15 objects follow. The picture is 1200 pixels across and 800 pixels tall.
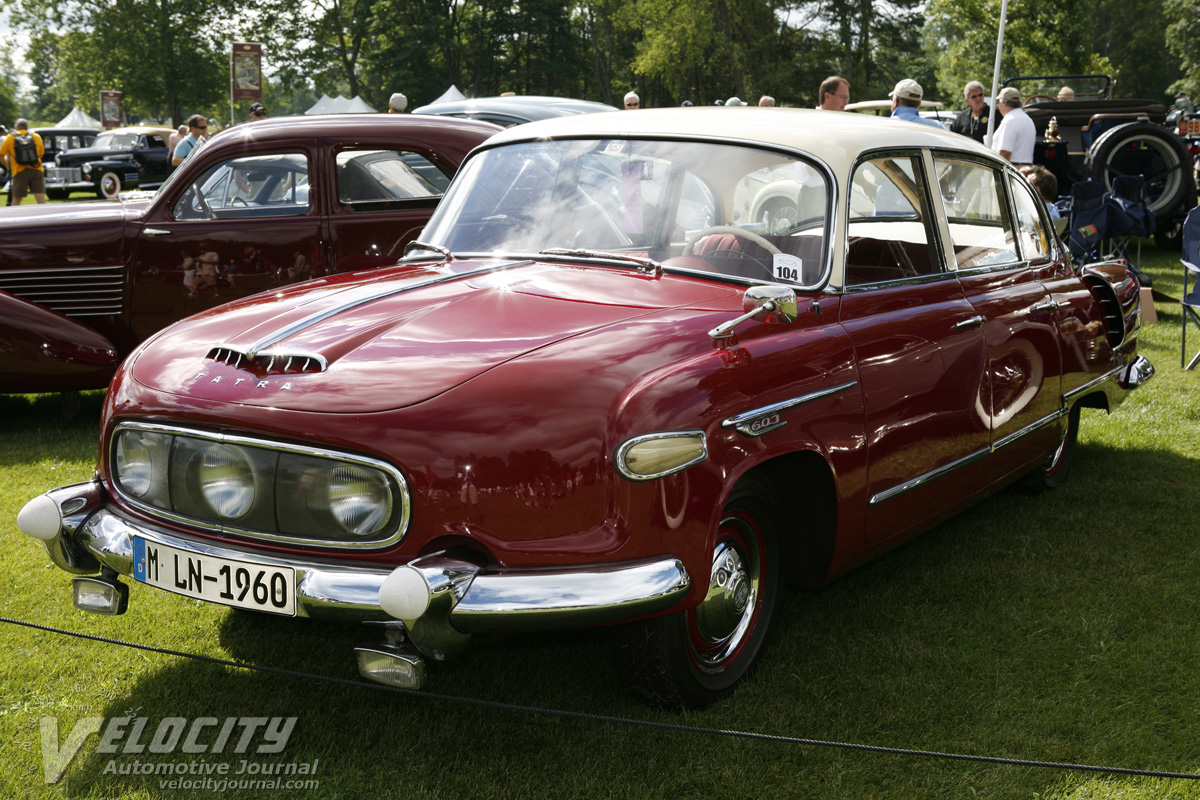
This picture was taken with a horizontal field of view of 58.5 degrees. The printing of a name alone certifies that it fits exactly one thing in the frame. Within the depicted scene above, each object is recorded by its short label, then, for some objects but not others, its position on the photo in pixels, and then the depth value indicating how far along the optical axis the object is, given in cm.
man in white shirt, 1078
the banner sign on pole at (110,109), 3406
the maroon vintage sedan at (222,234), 669
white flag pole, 1205
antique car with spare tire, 1304
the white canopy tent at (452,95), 2917
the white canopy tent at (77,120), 4741
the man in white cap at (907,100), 902
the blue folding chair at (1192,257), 753
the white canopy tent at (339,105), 3381
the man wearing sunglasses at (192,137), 1309
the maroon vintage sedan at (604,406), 266
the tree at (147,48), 4928
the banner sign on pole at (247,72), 1478
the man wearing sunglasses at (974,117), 1238
